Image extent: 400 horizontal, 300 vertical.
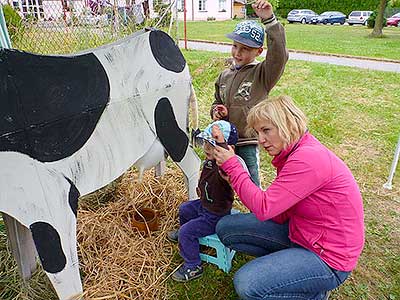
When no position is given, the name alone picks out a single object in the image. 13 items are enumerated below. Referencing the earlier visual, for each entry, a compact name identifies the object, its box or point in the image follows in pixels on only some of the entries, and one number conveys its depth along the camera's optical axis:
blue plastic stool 2.11
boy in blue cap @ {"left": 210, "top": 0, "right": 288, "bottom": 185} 2.08
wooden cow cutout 1.38
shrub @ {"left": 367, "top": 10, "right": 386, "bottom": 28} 21.48
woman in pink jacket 1.60
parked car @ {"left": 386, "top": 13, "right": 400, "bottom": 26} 24.90
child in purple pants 2.02
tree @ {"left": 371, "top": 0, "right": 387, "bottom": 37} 16.77
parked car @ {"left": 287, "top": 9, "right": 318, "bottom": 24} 28.84
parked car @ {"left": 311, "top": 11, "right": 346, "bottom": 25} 28.06
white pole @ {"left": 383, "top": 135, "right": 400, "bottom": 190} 3.09
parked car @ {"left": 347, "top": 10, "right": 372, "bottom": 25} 26.80
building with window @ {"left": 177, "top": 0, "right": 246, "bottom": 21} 30.67
